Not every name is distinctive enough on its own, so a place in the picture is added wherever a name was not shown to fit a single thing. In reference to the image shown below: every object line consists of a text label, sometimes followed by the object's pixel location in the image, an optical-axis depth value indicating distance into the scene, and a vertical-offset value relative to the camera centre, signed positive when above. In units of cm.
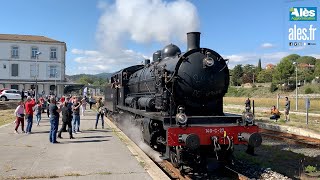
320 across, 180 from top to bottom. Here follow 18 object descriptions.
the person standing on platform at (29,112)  1081 -90
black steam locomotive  587 -58
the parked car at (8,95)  3258 -50
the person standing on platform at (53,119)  870 -98
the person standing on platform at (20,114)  1081 -98
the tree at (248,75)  7880 +525
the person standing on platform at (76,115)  1119 -105
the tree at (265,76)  7211 +450
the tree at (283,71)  6401 +528
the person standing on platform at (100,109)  1267 -90
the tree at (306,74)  6076 +445
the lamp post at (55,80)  4345 +197
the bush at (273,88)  5436 +80
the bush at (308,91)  4626 +14
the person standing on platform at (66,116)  964 -94
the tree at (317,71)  6098 +504
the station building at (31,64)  4334 +480
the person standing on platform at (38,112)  1341 -111
